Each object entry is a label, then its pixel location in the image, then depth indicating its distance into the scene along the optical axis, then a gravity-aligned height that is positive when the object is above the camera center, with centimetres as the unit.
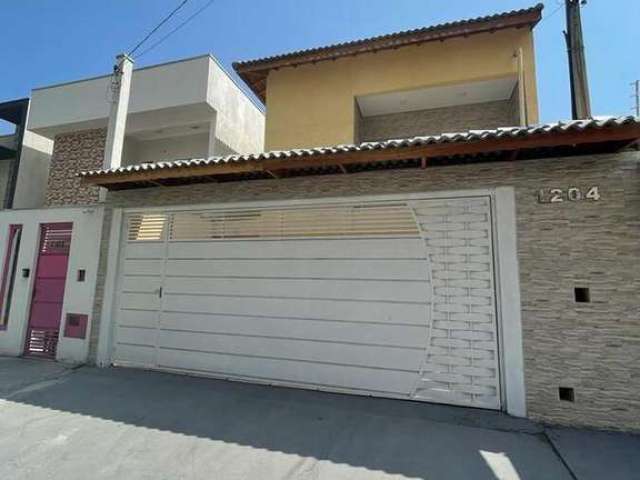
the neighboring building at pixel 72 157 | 829 +496
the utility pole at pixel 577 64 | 783 +503
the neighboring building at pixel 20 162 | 1488 +491
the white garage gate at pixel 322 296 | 578 -17
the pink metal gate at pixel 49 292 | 842 -28
